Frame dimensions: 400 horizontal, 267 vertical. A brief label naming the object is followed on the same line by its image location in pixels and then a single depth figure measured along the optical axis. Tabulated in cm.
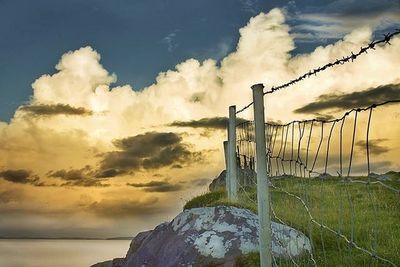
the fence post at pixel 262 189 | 883
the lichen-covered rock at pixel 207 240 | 1088
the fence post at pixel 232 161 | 1599
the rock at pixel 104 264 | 2185
